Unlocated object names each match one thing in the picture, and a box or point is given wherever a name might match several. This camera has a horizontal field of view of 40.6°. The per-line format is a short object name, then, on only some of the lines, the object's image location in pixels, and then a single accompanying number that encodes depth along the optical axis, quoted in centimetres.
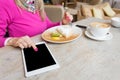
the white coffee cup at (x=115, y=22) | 92
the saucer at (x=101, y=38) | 77
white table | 53
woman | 75
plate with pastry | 76
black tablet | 55
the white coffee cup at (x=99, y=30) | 78
